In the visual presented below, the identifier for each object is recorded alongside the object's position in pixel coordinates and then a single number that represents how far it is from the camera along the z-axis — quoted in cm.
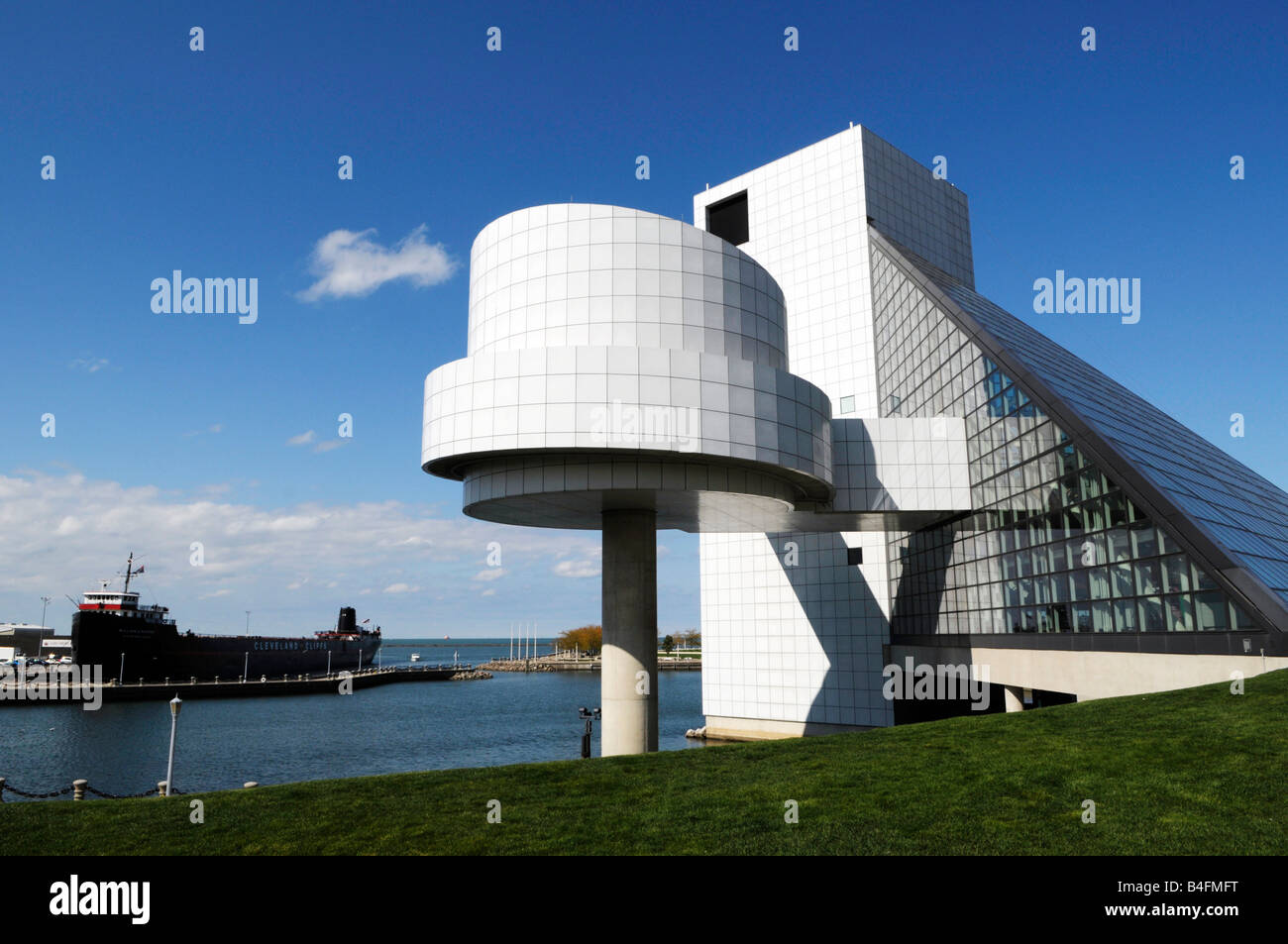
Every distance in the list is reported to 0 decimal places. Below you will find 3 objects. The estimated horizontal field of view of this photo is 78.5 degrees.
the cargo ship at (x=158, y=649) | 10475
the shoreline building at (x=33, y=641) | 17012
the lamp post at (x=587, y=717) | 3366
